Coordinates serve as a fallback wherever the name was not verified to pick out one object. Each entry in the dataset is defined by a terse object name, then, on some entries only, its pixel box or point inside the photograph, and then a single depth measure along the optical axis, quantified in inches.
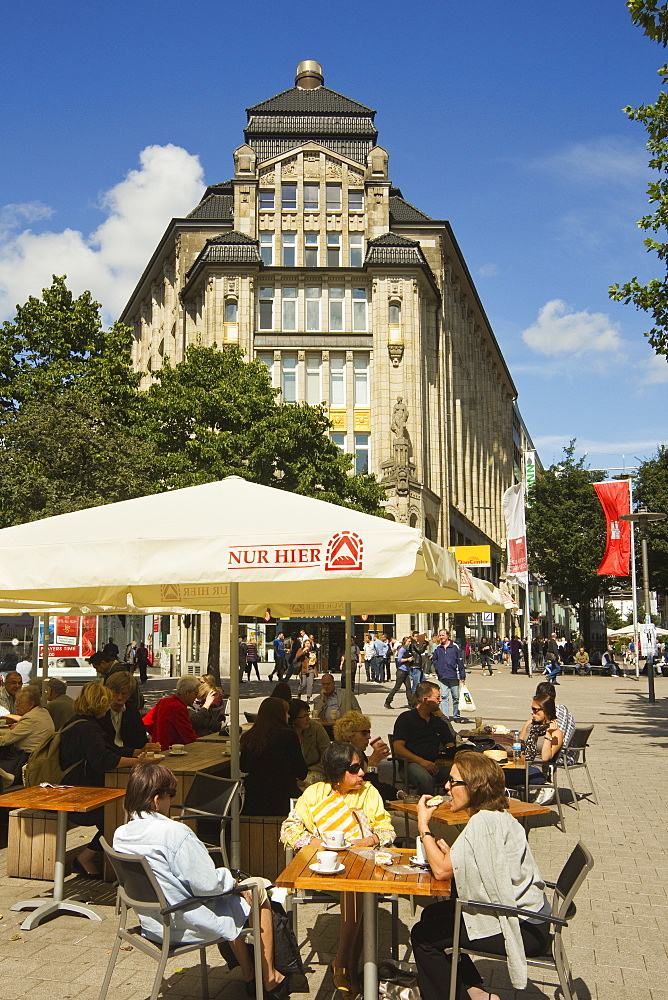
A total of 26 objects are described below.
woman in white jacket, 181.3
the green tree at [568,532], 2368.4
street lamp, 1090.1
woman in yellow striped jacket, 223.3
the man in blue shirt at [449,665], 838.5
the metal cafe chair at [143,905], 175.0
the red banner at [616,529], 1373.0
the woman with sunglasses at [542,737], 410.0
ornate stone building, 1904.5
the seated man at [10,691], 531.2
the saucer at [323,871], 187.3
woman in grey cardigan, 176.4
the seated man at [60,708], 428.8
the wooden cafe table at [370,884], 179.5
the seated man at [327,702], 520.7
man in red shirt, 394.6
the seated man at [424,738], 350.9
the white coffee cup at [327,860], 190.1
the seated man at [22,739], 342.3
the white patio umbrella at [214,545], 230.1
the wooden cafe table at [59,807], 249.8
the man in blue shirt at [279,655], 1380.3
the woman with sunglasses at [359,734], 306.0
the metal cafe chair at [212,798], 254.5
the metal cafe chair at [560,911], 175.8
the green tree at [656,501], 2178.9
